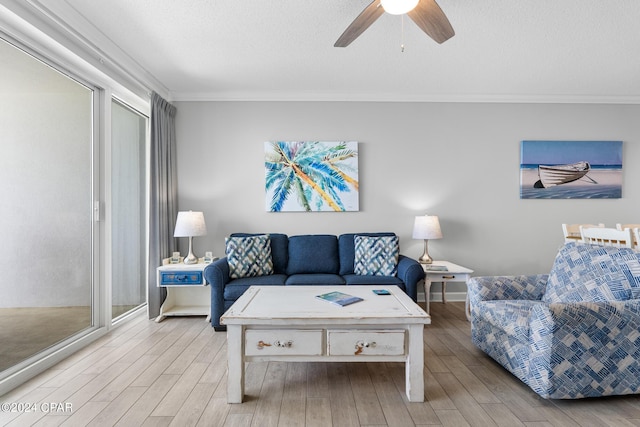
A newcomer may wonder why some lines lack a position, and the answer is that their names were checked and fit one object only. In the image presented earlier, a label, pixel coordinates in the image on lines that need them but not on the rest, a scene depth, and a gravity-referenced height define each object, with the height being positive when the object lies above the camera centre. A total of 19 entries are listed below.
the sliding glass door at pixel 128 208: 3.44 +0.01
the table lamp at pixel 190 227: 3.66 -0.18
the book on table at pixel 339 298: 2.30 -0.61
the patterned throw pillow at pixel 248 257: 3.54 -0.49
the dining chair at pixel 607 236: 2.88 -0.23
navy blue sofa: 3.26 -0.63
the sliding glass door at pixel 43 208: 2.26 +0.01
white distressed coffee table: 2.03 -0.76
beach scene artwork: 4.30 +0.50
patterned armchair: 1.91 -0.70
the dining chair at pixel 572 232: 3.62 -0.23
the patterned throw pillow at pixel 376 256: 3.64 -0.49
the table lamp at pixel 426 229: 3.86 -0.22
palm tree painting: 4.21 +0.44
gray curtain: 3.71 +0.16
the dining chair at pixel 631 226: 3.08 -0.18
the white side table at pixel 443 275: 3.51 -0.66
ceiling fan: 2.03 +1.20
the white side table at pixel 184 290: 3.53 -0.89
